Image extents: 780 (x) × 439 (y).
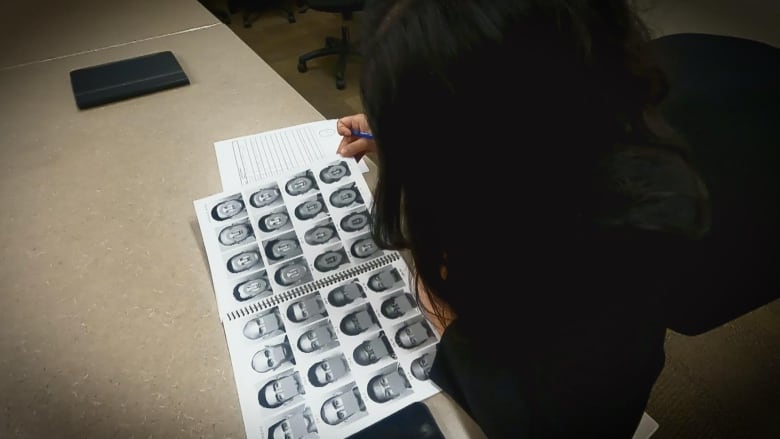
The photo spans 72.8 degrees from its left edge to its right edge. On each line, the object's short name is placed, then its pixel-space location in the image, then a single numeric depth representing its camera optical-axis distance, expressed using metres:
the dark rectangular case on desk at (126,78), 1.00
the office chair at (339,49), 2.20
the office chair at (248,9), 2.95
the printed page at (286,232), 0.65
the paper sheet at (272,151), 0.81
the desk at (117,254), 0.55
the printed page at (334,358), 0.53
